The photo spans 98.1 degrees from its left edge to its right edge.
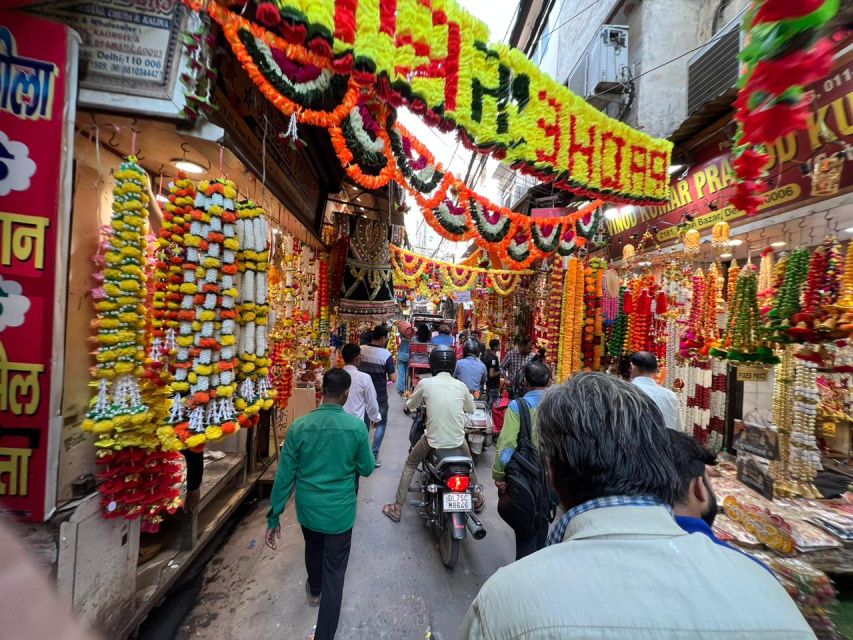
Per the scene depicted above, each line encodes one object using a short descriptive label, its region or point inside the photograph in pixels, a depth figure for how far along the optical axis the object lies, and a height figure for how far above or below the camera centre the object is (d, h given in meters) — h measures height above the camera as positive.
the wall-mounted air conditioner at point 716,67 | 5.08 +3.89
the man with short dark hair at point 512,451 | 2.91 -1.02
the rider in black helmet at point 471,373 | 6.31 -0.86
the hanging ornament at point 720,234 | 4.29 +1.19
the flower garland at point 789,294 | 3.15 +0.39
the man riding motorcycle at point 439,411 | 3.84 -0.95
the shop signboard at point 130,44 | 1.95 +1.40
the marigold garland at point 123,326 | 2.21 -0.14
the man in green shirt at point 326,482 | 2.49 -1.14
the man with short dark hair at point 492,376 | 8.55 -1.21
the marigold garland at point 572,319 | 5.48 +0.13
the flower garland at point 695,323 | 4.47 +0.14
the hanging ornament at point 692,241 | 4.63 +1.18
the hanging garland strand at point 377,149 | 2.17 +1.43
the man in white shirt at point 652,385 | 3.29 -0.48
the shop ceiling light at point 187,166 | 2.96 +1.17
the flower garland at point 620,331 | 5.64 -0.01
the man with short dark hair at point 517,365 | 6.68 -0.77
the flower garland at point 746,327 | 3.68 +0.10
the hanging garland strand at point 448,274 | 9.44 +1.32
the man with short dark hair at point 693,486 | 1.35 -0.65
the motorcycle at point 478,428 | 5.63 -1.61
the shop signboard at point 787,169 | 3.19 +1.84
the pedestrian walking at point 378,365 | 5.77 -0.74
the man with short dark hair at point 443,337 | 8.31 -0.36
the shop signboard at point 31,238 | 1.80 +0.30
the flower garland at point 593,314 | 5.48 +0.22
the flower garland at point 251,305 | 2.51 +0.04
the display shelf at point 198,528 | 2.51 -1.93
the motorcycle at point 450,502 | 3.30 -1.68
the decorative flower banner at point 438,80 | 2.14 +1.77
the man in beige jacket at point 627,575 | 0.71 -0.51
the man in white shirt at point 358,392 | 4.49 -0.92
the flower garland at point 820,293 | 2.88 +0.38
